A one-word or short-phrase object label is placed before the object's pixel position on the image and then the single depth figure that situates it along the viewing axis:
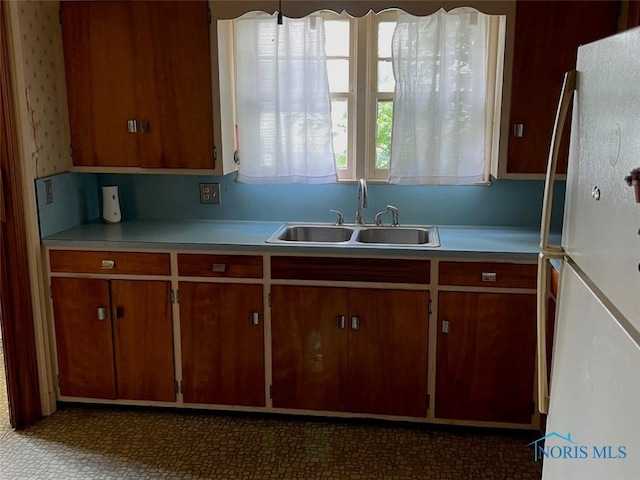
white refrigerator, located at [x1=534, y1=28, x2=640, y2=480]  1.05
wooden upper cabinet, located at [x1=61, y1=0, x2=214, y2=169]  2.82
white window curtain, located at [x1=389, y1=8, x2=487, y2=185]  2.87
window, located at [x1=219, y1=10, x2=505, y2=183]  2.96
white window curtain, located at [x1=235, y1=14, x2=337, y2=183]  2.98
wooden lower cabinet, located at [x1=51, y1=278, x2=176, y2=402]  2.85
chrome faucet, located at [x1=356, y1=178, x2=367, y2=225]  2.99
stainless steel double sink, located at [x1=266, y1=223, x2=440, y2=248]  3.05
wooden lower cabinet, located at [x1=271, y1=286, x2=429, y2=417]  2.71
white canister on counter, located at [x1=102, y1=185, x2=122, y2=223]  3.21
